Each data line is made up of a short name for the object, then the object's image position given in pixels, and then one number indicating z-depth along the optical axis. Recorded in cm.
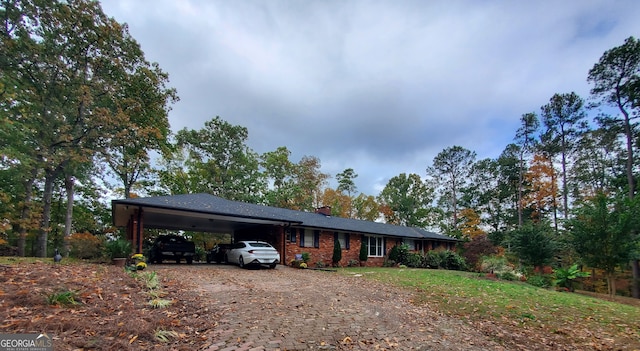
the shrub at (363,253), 2084
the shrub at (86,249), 1373
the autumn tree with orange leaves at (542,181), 2895
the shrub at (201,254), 2364
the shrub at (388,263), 2208
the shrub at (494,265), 1745
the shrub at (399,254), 2220
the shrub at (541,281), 1472
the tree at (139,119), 1869
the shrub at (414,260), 2169
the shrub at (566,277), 1407
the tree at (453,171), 3881
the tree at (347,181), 4259
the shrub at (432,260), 2208
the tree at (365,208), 4175
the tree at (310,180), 3675
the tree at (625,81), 1984
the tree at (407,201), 4222
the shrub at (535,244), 1748
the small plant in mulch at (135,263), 1042
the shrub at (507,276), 1608
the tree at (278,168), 3603
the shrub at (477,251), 2236
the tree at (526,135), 2988
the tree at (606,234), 1398
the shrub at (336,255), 1917
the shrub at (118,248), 1133
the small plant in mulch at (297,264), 1589
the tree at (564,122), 2698
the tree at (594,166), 2764
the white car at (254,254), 1360
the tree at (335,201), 3841
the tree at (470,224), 3467
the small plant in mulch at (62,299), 468
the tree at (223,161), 3089
